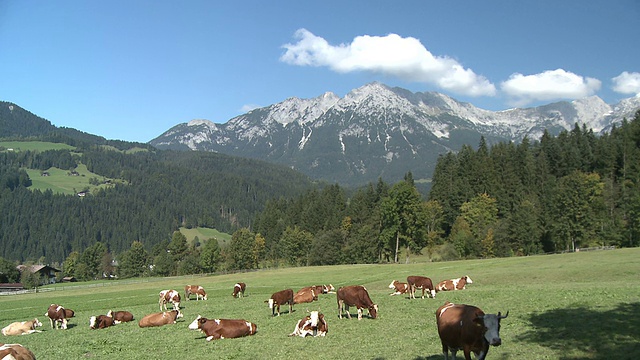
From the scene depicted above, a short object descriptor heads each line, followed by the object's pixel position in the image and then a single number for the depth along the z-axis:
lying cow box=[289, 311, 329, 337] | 20.16
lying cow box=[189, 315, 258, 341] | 21.19
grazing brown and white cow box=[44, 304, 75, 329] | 27.80
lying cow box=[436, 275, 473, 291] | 33.88
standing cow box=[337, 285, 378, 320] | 22.98
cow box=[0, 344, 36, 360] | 11.97
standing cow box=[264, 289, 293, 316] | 27.41
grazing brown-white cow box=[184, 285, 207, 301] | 42.25
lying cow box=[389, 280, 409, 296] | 33.85
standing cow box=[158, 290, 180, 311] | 33.34
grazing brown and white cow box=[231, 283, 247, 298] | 41.31
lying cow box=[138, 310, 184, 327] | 26.09
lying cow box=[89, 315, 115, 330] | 26.34
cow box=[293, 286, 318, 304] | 32.78
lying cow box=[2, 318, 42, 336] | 26.09
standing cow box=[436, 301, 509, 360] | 11.88
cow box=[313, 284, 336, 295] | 36.19
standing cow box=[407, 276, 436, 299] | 29.81
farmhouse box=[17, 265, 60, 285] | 145.34
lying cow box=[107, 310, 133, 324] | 28.03
